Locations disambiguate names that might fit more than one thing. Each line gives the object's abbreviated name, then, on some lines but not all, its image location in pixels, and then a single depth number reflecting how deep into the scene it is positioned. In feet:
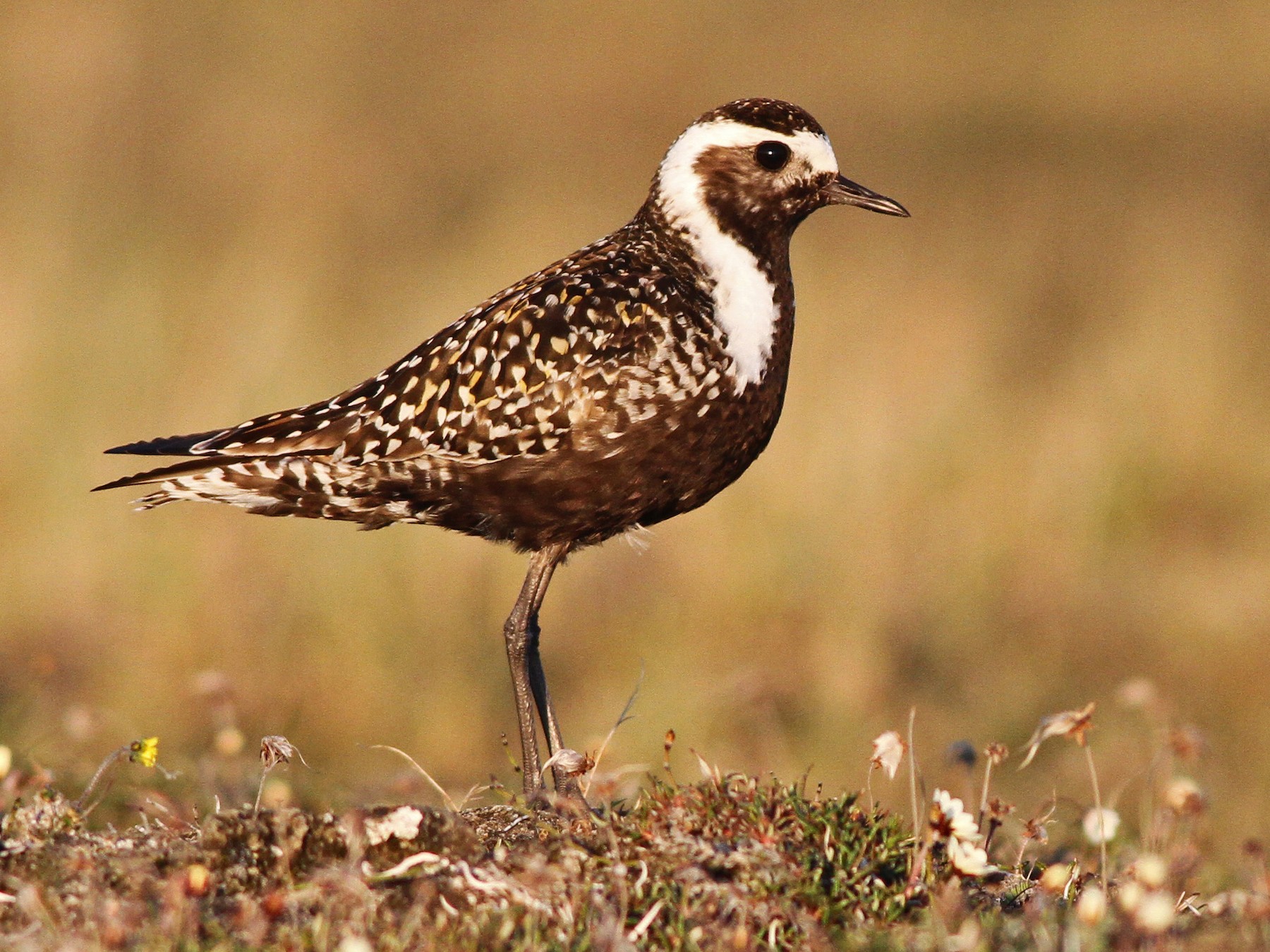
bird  37.58
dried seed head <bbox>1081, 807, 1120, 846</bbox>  32.65
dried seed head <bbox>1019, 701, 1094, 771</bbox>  30.32
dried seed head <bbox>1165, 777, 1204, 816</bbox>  31.58
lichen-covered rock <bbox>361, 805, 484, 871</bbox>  29.27
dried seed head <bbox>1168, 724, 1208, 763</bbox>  32.86
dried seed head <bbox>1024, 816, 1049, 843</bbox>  31.42
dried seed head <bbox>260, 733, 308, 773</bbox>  29.94
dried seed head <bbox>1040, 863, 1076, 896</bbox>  29.78
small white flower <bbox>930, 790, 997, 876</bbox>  28.89
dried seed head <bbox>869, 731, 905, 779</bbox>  29.55
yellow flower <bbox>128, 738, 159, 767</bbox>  31.01
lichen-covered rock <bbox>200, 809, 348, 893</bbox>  28.94
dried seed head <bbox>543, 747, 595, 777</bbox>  30.58
